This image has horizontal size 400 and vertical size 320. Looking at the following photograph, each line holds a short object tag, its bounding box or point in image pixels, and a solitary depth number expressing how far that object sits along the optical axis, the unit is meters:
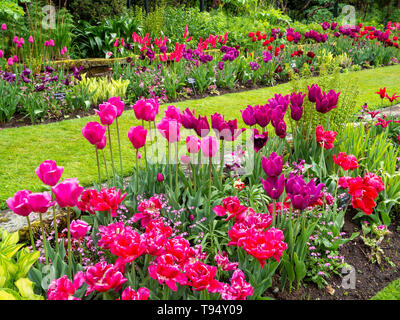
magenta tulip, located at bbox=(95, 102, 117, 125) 2.24
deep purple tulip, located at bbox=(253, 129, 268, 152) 2.41
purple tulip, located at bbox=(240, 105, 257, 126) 2.57
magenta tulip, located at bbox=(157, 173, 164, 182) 2.58
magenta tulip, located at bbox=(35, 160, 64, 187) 1.67
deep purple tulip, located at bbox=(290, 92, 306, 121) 2.85
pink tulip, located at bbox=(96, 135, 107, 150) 2.15
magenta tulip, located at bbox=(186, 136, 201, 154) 2.34
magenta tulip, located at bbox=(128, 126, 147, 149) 2.15
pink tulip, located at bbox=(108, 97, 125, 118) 2.40
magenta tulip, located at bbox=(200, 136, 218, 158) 2.18
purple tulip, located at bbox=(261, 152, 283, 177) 1.87
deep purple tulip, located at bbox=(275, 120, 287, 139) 2.59
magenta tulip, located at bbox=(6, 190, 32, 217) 1.62
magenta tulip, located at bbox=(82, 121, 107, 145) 2.05
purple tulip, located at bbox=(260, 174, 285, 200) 1.90
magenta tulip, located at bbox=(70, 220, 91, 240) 1.81
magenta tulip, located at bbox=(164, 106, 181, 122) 2.44
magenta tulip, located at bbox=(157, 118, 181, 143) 2.26
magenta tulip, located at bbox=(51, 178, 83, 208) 1.57
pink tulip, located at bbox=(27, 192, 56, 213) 1.61
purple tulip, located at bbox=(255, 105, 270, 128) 2.54
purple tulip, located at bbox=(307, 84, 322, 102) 2.84
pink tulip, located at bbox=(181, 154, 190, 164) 2.66
